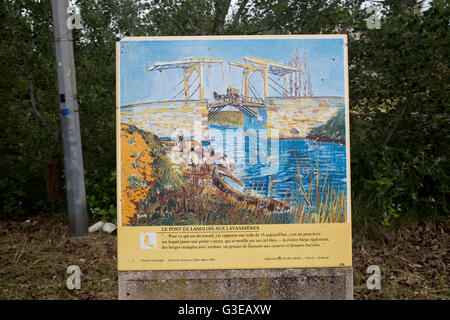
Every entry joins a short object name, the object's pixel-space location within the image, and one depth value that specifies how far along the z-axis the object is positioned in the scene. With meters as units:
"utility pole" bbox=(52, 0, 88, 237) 4.82
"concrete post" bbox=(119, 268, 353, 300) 2.86
